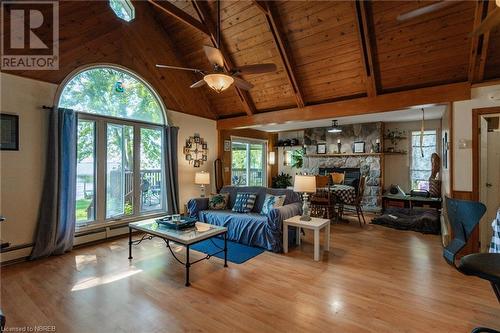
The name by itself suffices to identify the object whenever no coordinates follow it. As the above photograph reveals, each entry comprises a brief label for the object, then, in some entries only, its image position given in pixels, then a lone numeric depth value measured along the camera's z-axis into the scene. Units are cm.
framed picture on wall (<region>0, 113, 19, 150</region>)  325
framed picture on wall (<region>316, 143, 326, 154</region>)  772
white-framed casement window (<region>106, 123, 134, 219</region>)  445
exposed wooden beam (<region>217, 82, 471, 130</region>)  377
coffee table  285
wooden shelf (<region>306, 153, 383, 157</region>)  688
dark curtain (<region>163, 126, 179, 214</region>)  526
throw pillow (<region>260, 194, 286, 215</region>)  421
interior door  365
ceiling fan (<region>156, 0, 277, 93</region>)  311
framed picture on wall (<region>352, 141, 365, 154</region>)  703
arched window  411
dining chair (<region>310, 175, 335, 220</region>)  519
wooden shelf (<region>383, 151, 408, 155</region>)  680
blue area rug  351
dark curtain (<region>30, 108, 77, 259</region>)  354
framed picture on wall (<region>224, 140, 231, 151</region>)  692
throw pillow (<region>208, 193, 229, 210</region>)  482
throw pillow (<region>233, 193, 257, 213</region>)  450
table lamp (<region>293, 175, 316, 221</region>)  368
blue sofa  375
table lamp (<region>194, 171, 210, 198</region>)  559
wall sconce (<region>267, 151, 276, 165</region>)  864
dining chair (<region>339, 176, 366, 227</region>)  536
